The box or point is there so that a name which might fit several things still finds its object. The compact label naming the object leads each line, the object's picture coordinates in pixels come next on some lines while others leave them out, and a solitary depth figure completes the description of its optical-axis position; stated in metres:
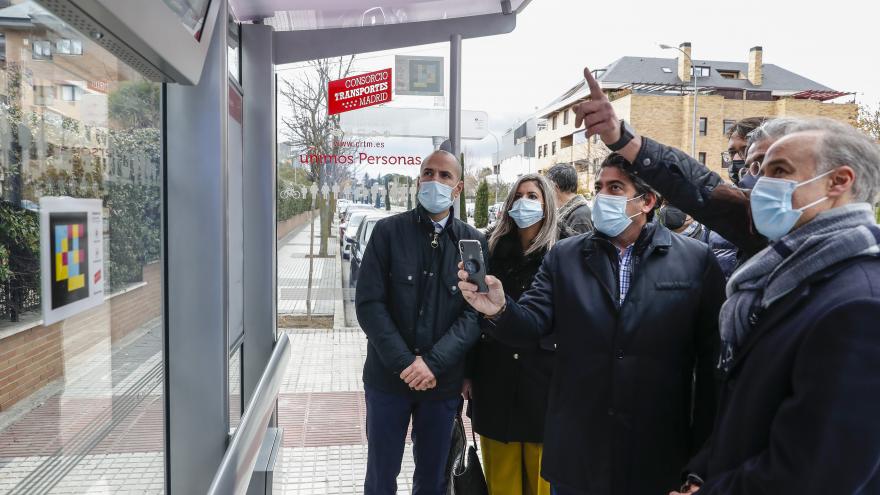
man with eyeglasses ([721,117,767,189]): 3.35
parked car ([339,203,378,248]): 5.29
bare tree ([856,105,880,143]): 26.64
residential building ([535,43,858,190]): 45.09
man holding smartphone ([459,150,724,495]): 2.27
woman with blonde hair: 3.10
